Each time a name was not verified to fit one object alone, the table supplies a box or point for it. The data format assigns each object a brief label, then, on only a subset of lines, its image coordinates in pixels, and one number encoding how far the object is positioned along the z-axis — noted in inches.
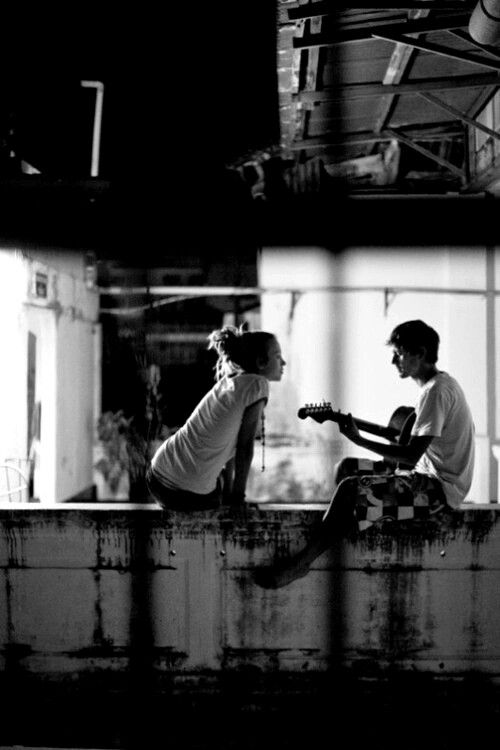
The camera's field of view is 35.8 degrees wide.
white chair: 193.3
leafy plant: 376.8
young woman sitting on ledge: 148.5
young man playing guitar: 142.3
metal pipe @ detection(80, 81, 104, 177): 257.1
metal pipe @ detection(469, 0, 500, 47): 130.6
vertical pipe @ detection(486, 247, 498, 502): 238.5
